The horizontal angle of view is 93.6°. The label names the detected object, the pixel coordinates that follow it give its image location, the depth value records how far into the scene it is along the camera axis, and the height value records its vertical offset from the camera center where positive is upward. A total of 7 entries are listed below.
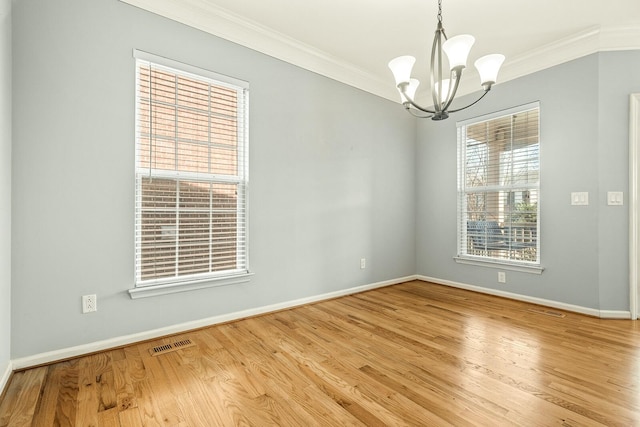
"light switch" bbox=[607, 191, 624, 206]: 2.88 +0.18
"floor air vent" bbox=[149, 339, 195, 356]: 2.16 -0.99
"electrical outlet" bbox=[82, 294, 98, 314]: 2.10 -0.63
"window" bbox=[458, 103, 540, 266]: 3.41 +0.35
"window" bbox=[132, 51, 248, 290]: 2.35 +0.34
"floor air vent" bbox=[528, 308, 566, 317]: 2.96 -0.97
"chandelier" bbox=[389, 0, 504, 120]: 1.93 +1.01
